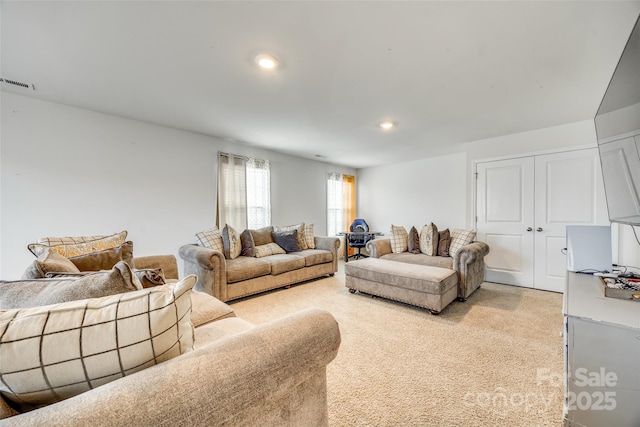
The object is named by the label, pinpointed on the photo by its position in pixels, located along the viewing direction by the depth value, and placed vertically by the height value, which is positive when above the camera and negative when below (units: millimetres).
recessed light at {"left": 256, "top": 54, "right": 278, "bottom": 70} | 1852 +1144
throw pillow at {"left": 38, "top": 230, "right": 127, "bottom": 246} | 1827 -220
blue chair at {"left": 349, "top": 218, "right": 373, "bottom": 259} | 5559 -565
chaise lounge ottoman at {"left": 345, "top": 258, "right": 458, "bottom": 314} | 2564 -802
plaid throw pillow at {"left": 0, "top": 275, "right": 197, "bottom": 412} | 558 -316
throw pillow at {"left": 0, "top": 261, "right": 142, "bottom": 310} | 820 -262
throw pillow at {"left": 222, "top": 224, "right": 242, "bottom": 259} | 3400 -438
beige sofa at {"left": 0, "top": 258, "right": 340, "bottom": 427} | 510 -425
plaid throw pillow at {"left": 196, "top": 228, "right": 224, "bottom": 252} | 3254 -376
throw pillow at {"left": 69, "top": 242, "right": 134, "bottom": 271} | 1565 -308
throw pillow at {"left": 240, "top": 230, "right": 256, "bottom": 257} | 3613 -483
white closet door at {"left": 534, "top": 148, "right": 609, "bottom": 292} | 3086 +97
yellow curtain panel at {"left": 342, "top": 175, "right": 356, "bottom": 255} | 6125 +317
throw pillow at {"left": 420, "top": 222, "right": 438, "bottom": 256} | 3793 -459
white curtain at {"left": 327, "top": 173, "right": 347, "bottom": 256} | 5773 +150
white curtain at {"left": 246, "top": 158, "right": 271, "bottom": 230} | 4281 +319
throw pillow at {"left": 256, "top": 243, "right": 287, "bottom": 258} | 3652 -586
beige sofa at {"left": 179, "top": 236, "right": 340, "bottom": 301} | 2811 -764
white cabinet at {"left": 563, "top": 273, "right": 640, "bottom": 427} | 956 -627
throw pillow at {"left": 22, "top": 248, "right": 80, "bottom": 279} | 1075 -250
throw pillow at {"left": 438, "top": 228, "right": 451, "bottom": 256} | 3739 -480
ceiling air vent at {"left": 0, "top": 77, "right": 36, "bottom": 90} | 2186 +1153
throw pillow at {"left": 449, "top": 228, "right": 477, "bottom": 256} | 3461 -389
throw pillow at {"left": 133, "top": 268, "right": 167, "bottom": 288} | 1128 -303
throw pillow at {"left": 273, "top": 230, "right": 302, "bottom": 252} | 4020 -472
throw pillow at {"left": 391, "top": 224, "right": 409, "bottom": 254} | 4121 -482
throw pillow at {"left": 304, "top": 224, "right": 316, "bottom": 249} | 4293 -448
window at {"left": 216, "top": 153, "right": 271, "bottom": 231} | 3920 +321
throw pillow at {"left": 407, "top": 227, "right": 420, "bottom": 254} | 4059 -514
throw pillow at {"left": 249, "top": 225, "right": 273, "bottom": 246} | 3905 -389
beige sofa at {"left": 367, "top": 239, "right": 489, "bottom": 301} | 2930 -685
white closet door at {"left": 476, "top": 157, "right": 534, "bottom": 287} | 3520 -101
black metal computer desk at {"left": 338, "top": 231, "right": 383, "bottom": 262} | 5373 -507
